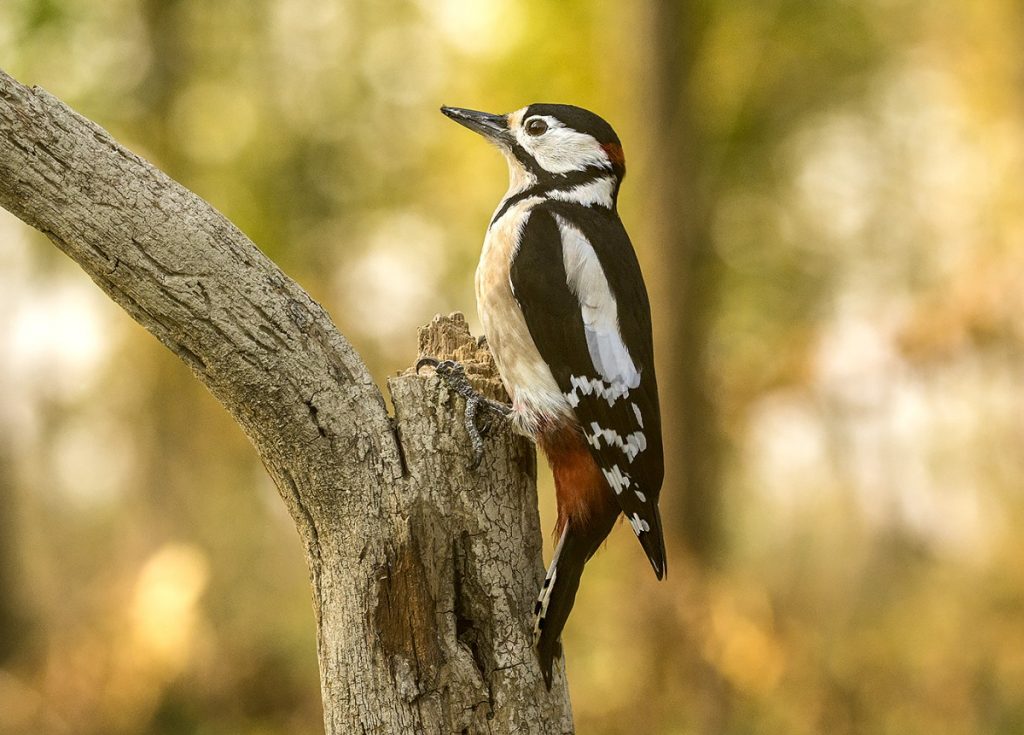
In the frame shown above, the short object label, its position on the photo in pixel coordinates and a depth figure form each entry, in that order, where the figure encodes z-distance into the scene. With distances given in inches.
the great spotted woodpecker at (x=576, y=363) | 199.9
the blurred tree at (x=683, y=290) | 492.4
